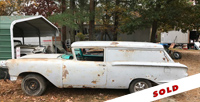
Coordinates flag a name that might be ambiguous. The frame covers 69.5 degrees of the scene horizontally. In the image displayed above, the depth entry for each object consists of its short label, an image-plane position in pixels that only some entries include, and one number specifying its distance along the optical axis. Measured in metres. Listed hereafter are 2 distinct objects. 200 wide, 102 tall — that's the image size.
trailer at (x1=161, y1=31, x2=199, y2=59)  17.94
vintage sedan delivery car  3.91
